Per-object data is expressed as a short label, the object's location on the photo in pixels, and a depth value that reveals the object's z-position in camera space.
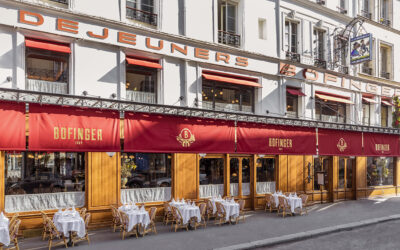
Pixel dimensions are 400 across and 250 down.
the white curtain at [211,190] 13.73
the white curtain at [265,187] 15.43
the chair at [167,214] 12.05
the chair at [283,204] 13.77
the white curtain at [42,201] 10.02
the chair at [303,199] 14.30
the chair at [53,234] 9.16
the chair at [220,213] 12.11
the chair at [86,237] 9.55
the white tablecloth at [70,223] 9.22
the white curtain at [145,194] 12.00
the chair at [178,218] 11.19
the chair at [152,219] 10.70
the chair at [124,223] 10.12
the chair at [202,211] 11.84
